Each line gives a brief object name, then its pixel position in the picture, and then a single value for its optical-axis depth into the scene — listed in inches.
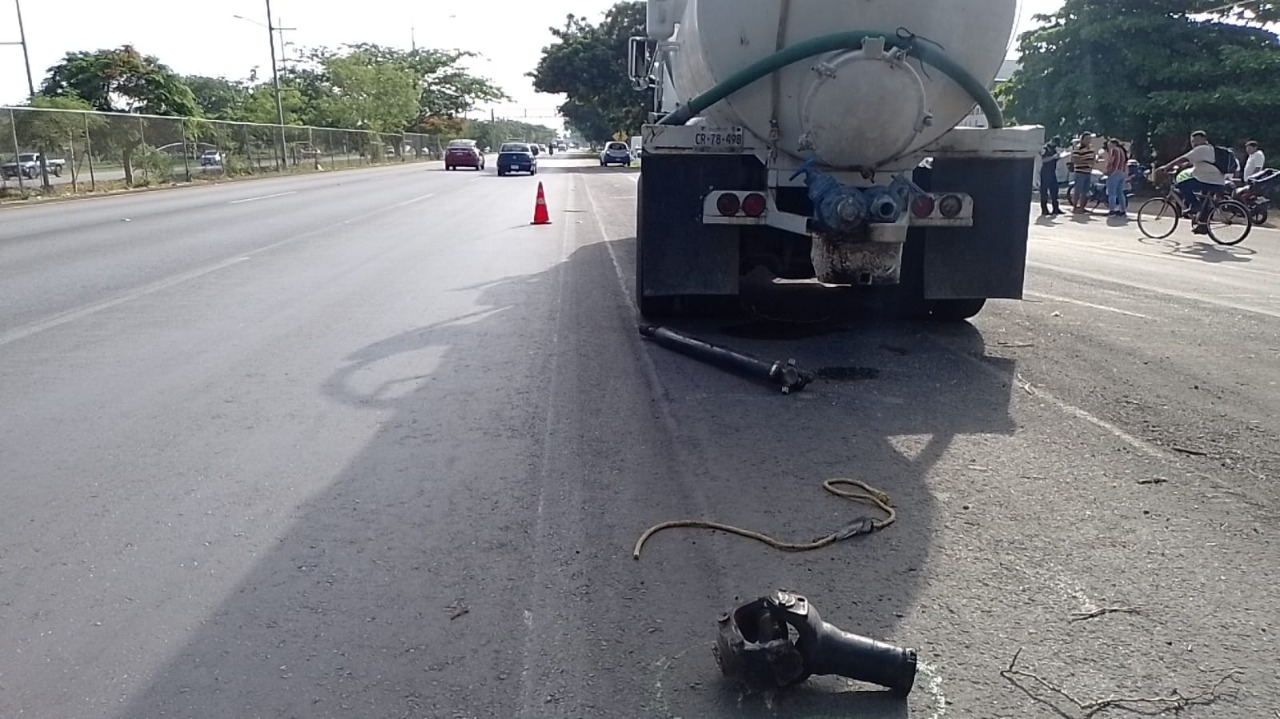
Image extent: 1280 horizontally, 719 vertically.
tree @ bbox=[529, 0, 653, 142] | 2428.6
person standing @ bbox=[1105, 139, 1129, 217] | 815.6
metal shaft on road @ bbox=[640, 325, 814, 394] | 241.4
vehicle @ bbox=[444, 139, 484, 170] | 2065.7
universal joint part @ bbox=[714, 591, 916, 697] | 114.3
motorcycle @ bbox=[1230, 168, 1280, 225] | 665.0
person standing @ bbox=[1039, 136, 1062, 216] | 800.3
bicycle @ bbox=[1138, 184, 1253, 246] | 610.9
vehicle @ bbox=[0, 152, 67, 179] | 1002.7
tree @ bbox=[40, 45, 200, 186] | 2101.4
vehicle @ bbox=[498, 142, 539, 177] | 1717.5
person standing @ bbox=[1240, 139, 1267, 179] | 717.9
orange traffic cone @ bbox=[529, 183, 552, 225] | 713.0
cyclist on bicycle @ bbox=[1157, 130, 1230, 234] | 627.2
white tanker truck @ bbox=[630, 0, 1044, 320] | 237.0
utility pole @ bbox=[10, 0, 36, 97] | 1767.6
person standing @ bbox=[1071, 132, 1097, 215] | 836.6
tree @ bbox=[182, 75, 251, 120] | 3213.6
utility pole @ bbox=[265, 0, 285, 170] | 2016.5
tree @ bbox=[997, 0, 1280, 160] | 955.3
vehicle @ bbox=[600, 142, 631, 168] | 2198.6
